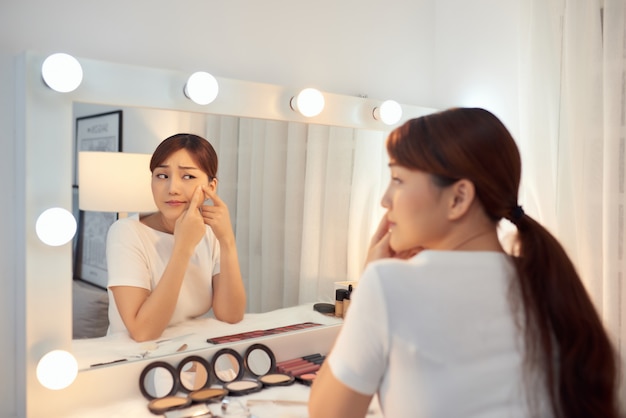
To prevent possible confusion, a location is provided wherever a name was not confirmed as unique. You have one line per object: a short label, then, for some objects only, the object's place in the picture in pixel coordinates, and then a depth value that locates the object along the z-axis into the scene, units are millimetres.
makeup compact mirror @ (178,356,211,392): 1345
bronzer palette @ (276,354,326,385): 1408
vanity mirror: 1162
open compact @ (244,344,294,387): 1412
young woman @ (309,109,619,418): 786
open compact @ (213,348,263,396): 1370
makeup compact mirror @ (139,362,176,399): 1305
